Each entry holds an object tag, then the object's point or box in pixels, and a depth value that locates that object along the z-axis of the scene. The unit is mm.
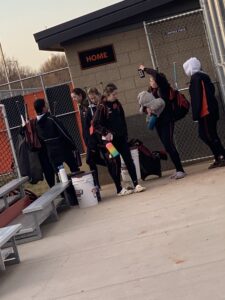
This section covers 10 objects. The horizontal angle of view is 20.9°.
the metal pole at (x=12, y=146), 10750
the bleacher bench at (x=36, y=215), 8352
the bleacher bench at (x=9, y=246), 6676
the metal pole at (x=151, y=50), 11414
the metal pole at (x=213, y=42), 11064
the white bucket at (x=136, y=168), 11250
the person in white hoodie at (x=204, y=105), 10555
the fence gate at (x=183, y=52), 11969
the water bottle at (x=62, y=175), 10312
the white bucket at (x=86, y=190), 10062
